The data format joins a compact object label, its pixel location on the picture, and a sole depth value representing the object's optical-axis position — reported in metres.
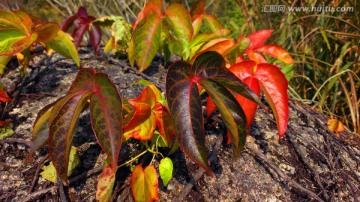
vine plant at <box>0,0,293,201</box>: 0.52
